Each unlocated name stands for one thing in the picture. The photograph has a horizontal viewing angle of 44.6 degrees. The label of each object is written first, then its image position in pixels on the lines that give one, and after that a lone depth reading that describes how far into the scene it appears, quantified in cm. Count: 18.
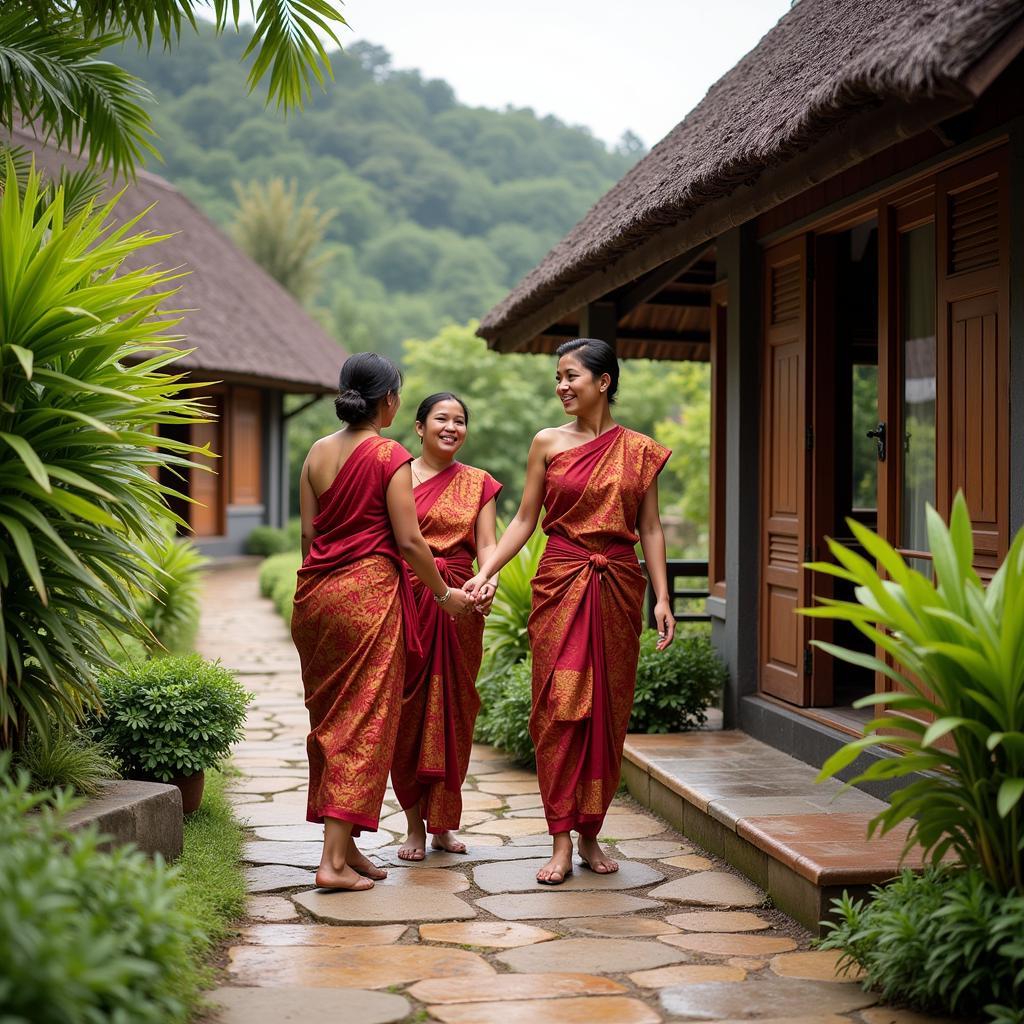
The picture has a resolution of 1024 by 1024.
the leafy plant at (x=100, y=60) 595
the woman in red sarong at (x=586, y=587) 456
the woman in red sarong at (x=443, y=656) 484
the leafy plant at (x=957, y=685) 297
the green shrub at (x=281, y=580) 1281
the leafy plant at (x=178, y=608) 1027
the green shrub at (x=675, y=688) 641
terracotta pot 497
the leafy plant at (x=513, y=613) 774
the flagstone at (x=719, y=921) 398
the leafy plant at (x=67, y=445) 360
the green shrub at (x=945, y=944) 291
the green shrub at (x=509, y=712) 664
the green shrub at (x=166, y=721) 486
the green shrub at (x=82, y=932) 201
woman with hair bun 429
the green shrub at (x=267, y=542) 2089
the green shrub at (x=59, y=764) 391
